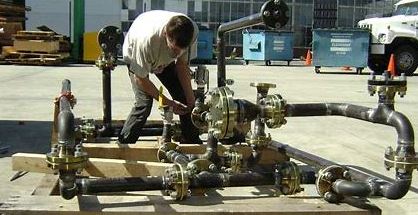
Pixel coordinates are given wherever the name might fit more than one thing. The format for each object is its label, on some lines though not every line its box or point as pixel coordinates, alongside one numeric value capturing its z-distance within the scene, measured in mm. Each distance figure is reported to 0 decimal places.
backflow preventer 2232
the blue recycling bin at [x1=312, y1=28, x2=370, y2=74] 18375
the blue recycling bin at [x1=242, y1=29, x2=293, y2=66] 23125
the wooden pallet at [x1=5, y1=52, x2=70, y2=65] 17831
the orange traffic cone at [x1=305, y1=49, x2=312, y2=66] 25784
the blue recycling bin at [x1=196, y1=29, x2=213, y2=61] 23734
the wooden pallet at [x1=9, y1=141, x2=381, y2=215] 2307
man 3117
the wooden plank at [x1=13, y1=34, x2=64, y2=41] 17502
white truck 16828
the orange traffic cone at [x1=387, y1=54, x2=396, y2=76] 14047
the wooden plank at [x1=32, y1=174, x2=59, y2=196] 2686
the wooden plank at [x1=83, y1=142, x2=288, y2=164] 3666
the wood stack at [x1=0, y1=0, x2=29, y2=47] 17578
